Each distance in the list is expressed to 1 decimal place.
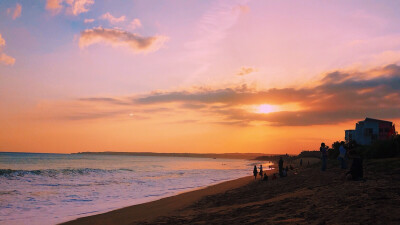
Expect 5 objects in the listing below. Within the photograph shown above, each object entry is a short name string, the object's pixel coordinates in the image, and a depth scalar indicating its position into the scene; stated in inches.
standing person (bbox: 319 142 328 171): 949.8
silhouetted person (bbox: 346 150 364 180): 540.7
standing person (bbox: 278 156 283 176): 1085.4
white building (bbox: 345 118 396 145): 2149.4
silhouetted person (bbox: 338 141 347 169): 868.6
